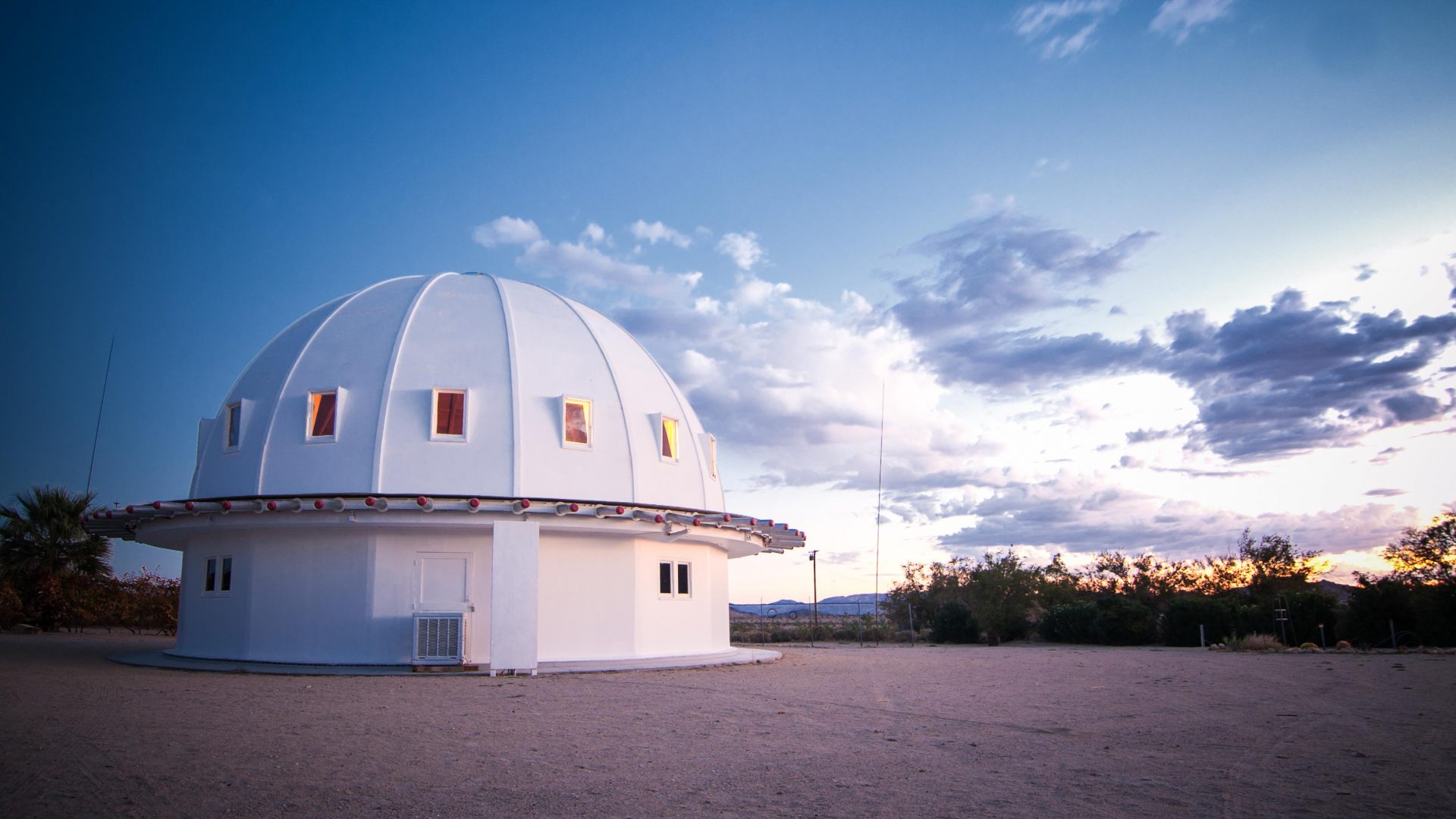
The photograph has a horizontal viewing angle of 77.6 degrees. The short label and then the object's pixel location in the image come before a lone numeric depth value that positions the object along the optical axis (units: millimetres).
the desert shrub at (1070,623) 30562
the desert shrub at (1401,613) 25250
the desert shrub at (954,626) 33219
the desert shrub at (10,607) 29406
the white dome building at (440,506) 16750
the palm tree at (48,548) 29062
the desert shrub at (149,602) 33938
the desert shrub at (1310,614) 27906
